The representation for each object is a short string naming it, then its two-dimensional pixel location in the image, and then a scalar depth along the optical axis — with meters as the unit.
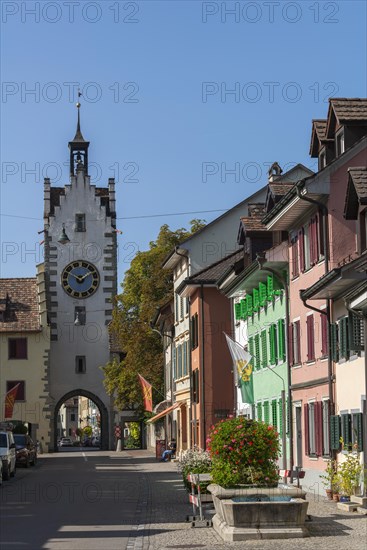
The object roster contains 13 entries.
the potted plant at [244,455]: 20.42
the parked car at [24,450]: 53.72
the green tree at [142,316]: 69.06
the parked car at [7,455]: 38.22
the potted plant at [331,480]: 25.43
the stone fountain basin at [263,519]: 17.83
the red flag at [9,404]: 66.75
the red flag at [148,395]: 55.50
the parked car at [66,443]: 130.89
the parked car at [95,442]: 117.74
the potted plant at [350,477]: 24.55
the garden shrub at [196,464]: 24.55
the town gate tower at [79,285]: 86.50
